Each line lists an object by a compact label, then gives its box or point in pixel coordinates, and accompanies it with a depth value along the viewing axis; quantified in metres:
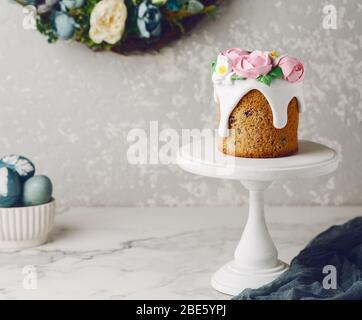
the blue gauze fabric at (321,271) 1.63
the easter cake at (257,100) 1.66
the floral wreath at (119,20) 1.96
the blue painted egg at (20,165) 1.90
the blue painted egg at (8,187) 1.86
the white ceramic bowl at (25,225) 1.87
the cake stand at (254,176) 1.63
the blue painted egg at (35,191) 1.88
